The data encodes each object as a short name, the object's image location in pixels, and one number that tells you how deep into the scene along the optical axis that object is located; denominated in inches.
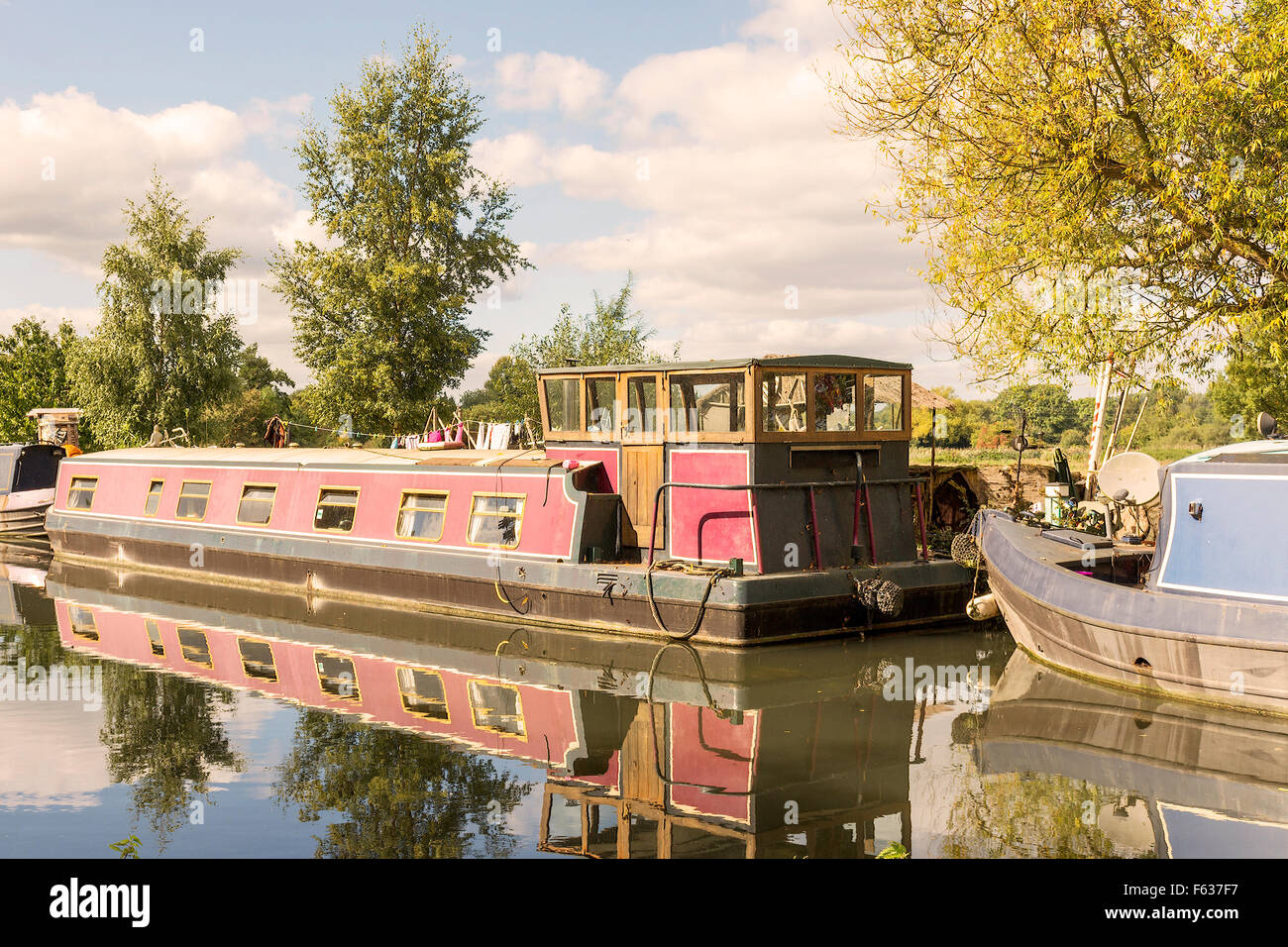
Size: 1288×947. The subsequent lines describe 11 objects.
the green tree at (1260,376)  602.7
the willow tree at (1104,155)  480.5
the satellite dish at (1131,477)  464.4
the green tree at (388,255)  1111.0
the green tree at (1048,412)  2559.1
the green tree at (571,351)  1290.6
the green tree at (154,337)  1310.3
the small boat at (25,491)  999.0
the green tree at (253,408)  1507.1
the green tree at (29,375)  1667.1
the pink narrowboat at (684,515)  463.5
